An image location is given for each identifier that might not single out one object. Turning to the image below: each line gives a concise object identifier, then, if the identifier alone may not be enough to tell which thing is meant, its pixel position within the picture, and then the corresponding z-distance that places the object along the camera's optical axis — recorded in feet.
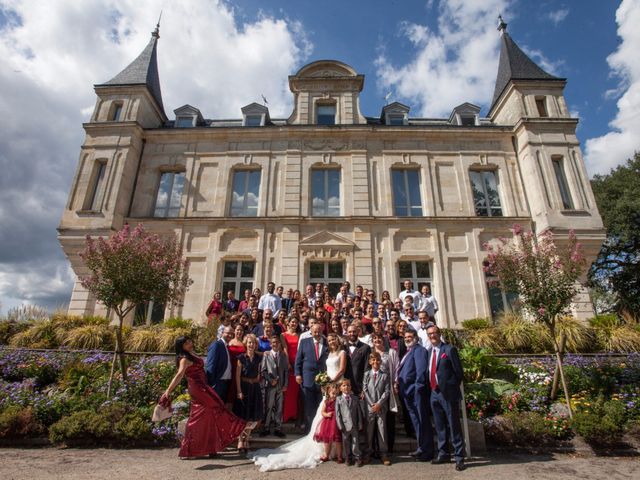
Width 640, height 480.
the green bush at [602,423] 17.90
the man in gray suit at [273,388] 18.33
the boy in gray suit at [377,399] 16.22
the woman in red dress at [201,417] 15.81
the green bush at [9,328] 33.40
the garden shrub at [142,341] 30.68
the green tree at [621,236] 61.57
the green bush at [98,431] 18.08
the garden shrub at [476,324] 38.06
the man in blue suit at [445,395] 15.83
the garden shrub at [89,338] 31.19
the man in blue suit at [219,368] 17.48
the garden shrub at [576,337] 29.71
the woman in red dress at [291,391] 19.70
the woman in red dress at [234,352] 18.15
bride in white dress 14.96
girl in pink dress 15.81
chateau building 43.60
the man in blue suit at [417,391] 16.25
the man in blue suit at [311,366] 18.10
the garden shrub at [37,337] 31.71
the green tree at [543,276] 23.16
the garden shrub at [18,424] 18.51
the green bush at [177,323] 36.14
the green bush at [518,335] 30.83
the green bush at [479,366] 24.23
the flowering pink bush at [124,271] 24.53
